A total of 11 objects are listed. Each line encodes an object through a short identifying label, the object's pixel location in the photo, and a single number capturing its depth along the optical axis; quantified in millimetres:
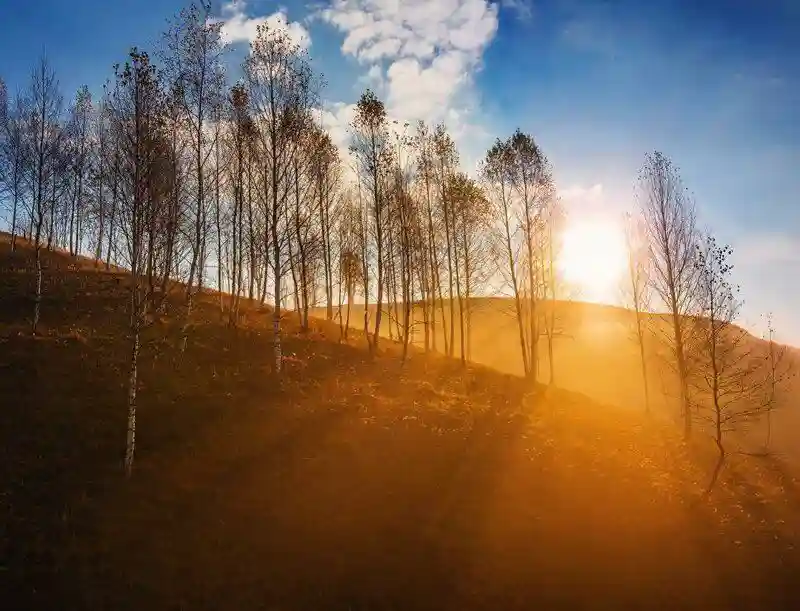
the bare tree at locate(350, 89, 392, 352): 29172
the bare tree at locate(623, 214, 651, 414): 36812
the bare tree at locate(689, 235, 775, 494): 17859
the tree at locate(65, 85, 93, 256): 38991
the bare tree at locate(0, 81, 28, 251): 34688
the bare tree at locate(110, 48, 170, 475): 14742
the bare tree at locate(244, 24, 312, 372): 23853
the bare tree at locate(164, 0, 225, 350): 24625
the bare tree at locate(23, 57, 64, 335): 24609
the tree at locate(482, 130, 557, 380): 30812
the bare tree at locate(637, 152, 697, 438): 24422
